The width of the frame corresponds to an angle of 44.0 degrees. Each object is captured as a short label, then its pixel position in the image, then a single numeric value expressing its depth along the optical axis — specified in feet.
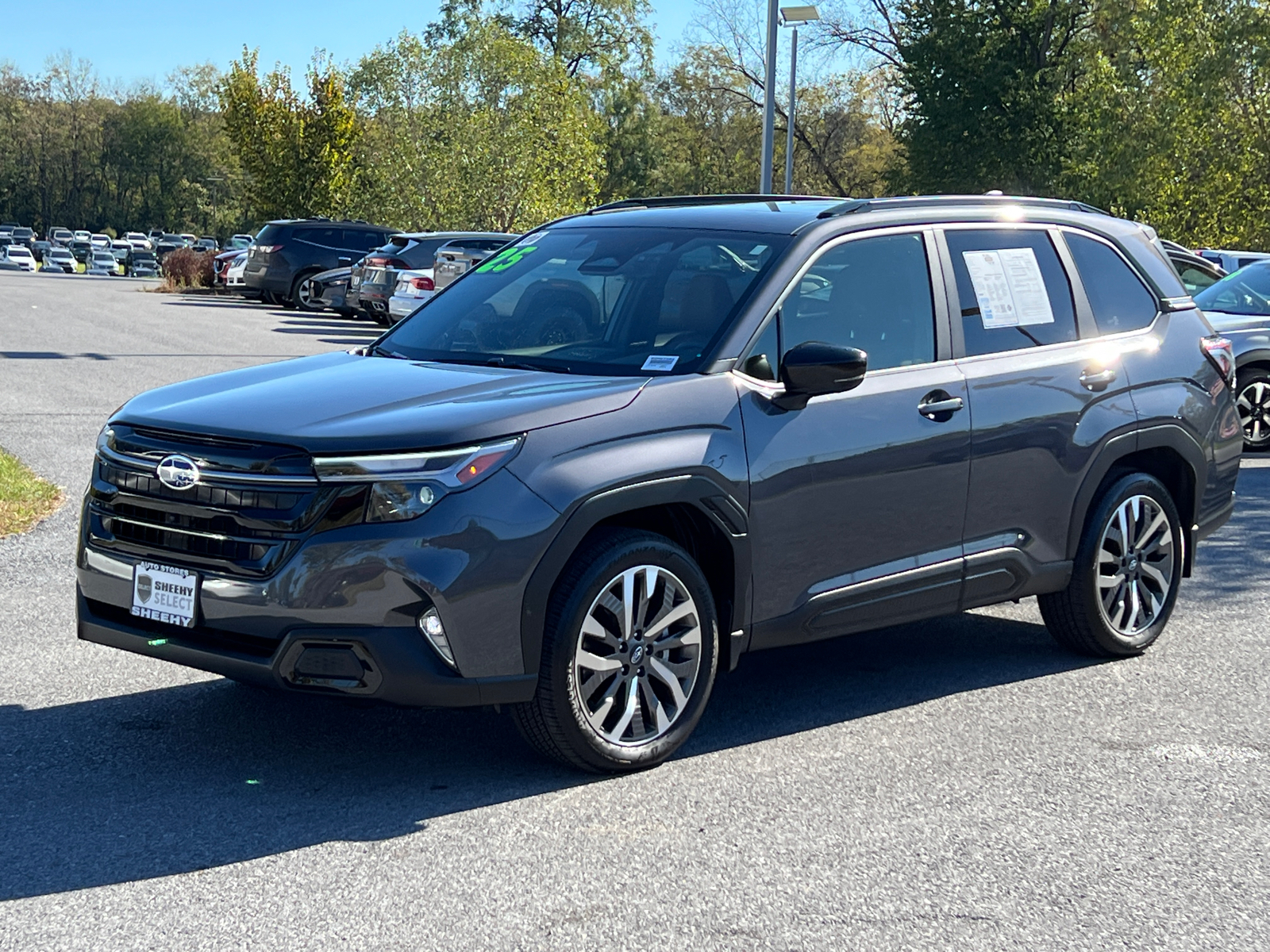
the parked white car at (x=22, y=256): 258.57
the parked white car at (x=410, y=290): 83.56
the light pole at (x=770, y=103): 69.79
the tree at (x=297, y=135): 171.22
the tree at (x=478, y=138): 139.44
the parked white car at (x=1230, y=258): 62.64
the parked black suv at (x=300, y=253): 114.83
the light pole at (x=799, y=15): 74.84
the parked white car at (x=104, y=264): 266.16
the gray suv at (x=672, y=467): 14.87
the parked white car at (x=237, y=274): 127.54
